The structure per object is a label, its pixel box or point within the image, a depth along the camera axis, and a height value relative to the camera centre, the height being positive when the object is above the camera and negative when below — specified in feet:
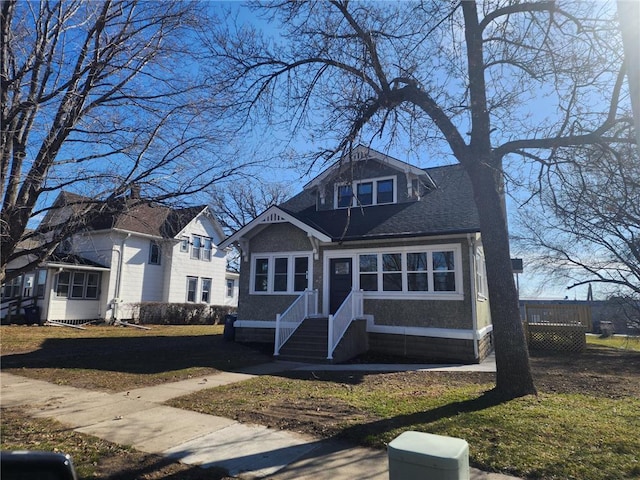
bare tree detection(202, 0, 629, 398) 23.62 +14.62
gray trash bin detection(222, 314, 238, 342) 53.78 -2.64
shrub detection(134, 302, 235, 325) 84.53 -1.27
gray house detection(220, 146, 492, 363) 43.01 +4.59
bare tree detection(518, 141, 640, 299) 25.22 +8.90
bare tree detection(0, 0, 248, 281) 17.70 +9.22
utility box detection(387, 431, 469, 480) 8.55 -3.05
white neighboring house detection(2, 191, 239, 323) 75.72 +5.80
